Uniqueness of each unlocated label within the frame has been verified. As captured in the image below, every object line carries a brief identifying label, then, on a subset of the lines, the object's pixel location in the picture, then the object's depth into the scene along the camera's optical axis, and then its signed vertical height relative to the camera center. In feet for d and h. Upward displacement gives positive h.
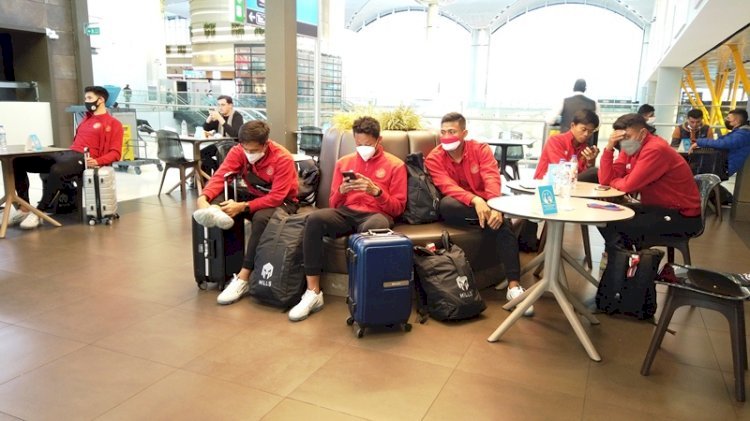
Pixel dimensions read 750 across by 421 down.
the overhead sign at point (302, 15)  19.71 +3.59
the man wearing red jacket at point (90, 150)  18.20 -1.66
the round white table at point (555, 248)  9.27 -2.59
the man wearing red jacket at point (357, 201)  11.06 -2.03
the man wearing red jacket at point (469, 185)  11.76 -1.73
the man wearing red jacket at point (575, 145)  13.20 -0.83
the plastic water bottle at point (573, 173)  10.94 -1.24
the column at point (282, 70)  18.39 +1.27
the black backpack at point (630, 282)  10.84 -3.43
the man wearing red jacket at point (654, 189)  11.82 -1.64
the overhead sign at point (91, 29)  26.89 +3.68
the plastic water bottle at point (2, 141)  16.90 -1.31
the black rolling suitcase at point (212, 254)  12.19 -3.38
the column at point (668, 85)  43.93 +2.58
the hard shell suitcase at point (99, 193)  17.98 -3.08
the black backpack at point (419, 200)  12.46 -2.08
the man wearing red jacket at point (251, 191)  11.70 -1.98
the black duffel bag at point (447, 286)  10.50 -3.45
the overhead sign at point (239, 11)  23.73 +4.29
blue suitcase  9.77 -3.15
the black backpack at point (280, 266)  11.11 -3.33
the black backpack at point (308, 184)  14.01 -2.01
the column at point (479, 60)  61.67 +5.97
